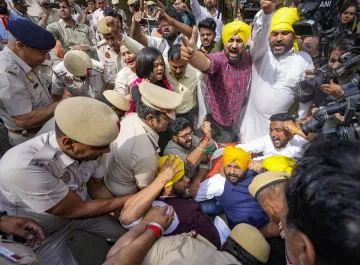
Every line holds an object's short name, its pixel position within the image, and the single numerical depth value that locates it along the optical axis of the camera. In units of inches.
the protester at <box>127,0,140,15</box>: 246.0
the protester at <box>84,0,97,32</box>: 252.8
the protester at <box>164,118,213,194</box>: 102.4
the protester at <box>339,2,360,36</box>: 159.2
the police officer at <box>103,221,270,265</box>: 52.3
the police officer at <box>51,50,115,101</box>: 112.0
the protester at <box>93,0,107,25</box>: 237.1
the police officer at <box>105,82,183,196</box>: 75.1
